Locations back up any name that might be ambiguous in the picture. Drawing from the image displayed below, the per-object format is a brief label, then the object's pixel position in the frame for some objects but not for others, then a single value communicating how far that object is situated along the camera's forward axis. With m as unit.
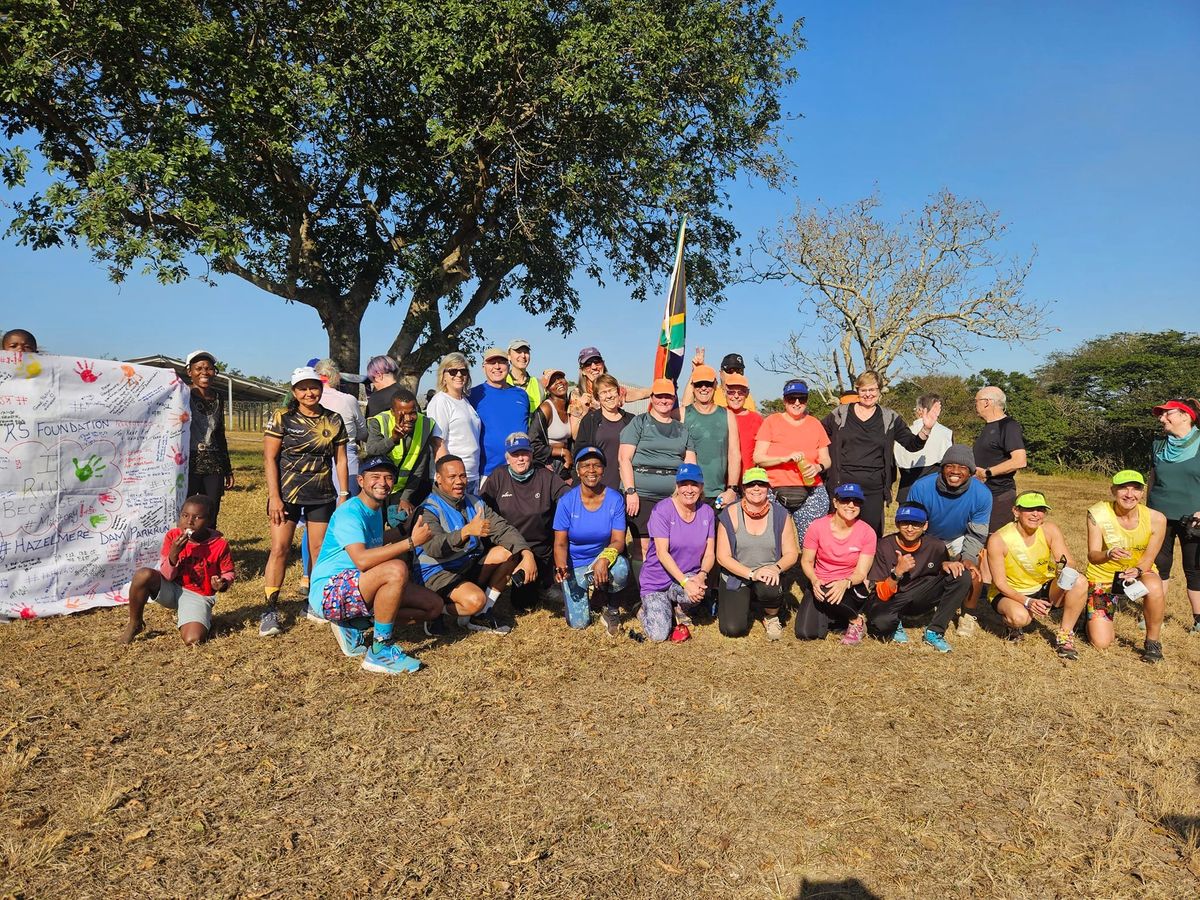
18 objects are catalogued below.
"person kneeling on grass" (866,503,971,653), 5.81
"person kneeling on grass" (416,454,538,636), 5.58
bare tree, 22.72
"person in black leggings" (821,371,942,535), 6.47
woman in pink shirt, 5.80
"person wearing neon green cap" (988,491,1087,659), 5.85
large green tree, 10.68
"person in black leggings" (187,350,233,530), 6.42
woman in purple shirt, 5.85
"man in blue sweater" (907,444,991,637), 6.23
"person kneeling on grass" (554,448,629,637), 6.01
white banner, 5.75
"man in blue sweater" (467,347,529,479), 6.64
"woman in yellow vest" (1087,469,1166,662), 5.87
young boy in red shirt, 5.34
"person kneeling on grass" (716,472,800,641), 5.94
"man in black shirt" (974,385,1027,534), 6.55
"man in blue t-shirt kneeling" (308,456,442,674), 4.93
